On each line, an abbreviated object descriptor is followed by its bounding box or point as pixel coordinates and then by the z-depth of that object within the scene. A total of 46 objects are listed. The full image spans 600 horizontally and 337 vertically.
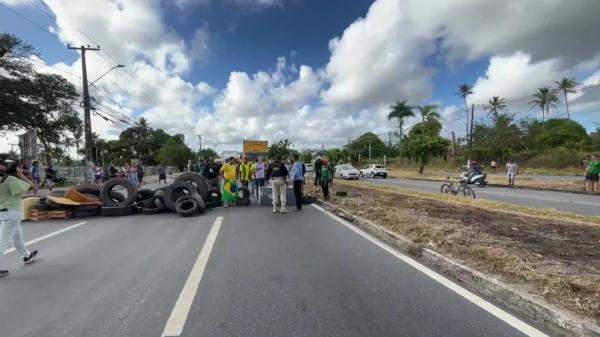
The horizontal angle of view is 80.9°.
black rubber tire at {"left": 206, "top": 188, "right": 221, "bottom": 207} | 12.77
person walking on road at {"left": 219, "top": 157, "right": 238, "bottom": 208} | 12.48
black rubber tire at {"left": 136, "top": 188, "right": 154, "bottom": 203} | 11.96
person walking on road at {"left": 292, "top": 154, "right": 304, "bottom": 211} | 11.73
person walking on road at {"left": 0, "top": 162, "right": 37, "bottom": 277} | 5.32
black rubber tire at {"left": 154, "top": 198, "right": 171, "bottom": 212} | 11.12
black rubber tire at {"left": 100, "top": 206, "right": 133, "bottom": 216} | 10.70
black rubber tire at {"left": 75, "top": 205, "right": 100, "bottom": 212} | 10.64
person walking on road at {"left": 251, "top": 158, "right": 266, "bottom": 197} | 14.97
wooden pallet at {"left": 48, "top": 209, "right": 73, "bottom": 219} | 10.47
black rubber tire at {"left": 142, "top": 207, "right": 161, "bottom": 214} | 10.99
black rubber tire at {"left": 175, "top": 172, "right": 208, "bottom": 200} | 12.17
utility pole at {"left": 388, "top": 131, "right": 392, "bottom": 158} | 90.18
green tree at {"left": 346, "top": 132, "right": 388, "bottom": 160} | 93.00
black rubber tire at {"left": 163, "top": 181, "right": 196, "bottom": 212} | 11.05
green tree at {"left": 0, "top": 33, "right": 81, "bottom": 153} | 26.52
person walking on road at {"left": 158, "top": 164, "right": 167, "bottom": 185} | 30.38
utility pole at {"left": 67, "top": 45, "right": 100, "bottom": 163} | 23.27
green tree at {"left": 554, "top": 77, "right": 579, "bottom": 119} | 62.27
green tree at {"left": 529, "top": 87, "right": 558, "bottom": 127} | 64.75
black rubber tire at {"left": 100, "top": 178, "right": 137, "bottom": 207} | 11.09
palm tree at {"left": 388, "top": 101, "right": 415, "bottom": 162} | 61.28
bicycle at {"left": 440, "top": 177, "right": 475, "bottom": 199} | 15.05
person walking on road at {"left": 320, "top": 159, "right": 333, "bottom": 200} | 14.29
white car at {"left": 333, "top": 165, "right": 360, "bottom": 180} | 35.12
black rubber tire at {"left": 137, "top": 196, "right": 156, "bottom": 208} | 11.29
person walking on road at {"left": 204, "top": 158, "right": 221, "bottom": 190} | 15.30
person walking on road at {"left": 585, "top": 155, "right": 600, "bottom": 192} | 16.60
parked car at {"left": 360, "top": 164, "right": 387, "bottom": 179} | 38.00
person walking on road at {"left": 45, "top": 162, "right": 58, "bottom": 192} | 21.60
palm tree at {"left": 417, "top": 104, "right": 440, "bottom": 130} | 58.28
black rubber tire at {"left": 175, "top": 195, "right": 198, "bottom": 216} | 10.32
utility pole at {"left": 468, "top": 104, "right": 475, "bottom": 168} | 46.11
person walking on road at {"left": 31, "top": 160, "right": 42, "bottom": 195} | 17.28
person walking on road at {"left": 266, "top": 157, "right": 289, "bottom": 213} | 11.12
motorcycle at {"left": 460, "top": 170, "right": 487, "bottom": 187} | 19.58
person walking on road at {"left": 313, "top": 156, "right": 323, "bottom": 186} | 15.33
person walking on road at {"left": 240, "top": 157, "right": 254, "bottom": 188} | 15.31
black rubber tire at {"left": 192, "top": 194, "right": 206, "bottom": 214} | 10.82
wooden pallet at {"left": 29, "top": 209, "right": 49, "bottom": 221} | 10.22
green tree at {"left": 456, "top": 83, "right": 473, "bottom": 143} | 57.97
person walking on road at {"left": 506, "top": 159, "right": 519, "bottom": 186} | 21.78
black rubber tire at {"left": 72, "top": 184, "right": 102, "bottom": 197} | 11.63
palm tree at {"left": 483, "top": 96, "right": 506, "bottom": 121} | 63.94
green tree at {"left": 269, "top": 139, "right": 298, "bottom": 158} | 71.16
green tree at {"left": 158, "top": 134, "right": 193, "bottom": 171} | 80.56
